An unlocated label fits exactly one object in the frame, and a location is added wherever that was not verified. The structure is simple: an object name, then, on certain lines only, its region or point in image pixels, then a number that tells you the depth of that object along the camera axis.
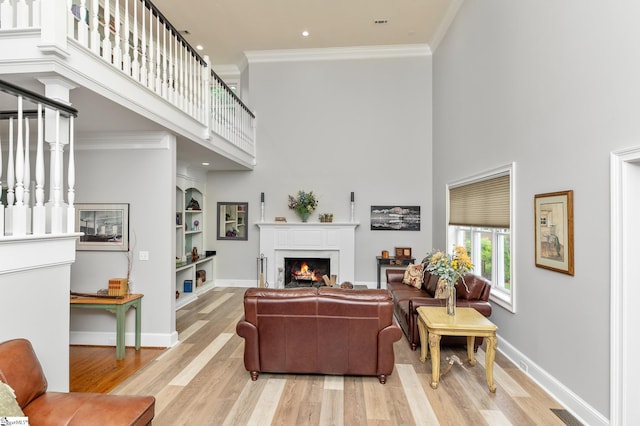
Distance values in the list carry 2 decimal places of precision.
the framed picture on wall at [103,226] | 4.36
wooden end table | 3.09
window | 4.06
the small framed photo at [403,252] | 7.25
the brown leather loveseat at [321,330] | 3.25
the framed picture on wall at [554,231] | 2.90
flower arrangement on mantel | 7.36
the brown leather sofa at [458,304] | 3.91
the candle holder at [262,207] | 7.61
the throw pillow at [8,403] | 1.59
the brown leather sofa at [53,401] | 1.83
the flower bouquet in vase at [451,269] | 3.44
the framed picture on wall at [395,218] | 7.43
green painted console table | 3.89
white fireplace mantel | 7.35
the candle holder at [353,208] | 7.39
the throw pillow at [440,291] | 4.55
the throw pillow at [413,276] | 5.55
